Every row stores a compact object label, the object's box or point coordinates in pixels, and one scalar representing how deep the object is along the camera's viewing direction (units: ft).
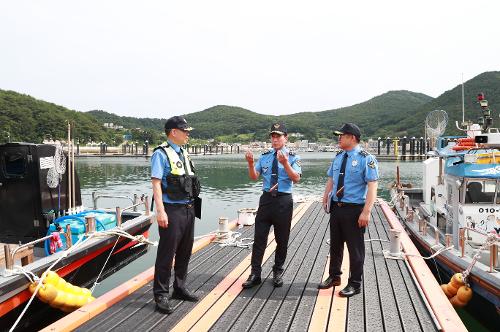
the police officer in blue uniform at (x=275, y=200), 16.76
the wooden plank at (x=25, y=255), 19.44
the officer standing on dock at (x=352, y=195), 15.66
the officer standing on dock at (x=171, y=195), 14.38
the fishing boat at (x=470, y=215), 21.75
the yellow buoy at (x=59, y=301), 19.11
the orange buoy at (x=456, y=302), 22.18
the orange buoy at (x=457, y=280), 22.16
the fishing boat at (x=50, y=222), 22.79
